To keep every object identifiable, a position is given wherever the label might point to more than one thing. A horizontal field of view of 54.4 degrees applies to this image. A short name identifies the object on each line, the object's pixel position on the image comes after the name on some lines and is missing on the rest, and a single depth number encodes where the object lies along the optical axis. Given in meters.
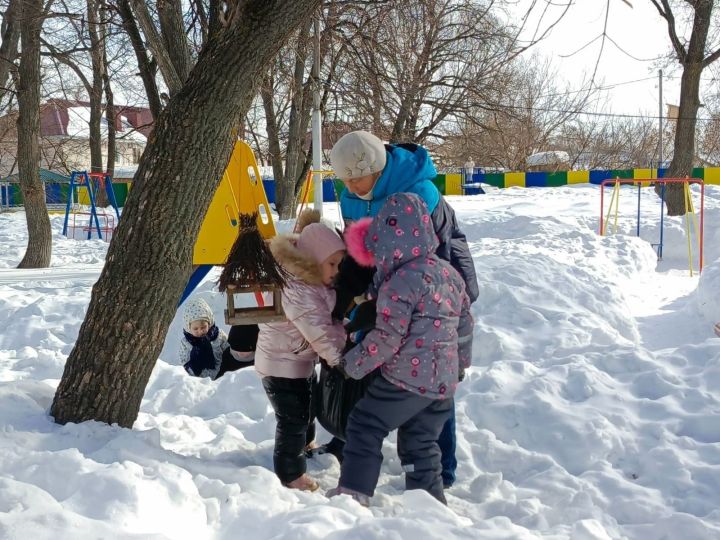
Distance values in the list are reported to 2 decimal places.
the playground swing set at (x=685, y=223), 11.28
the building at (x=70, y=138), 17.65
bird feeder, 3.11
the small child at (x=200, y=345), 3.88
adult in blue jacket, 3.06
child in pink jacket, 3.17
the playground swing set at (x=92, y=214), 15.48
